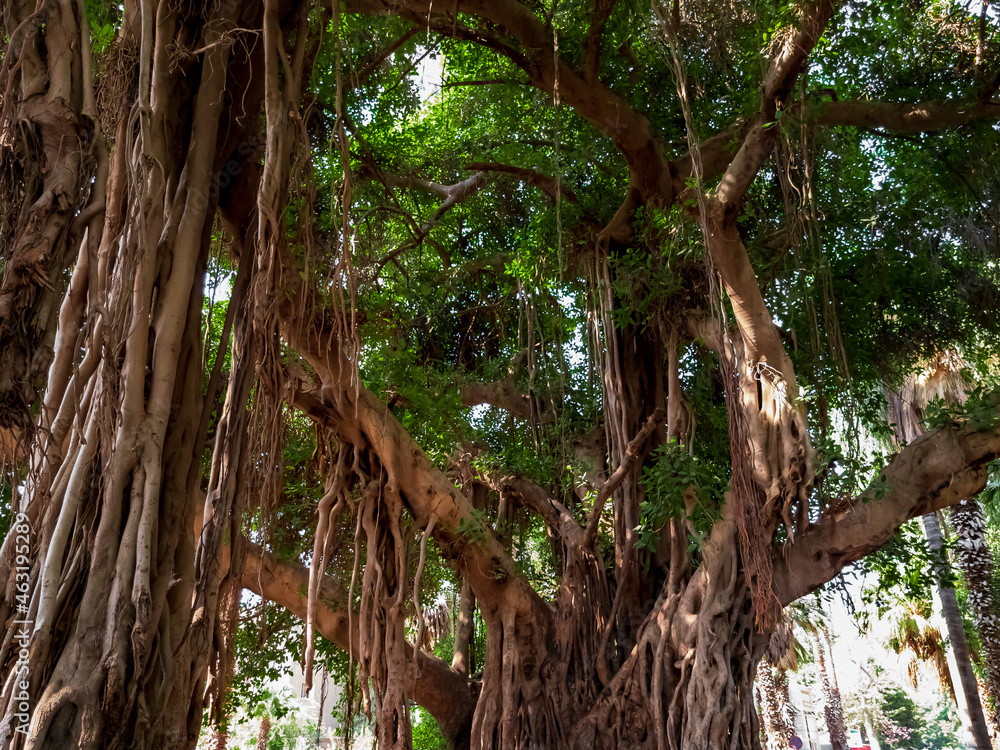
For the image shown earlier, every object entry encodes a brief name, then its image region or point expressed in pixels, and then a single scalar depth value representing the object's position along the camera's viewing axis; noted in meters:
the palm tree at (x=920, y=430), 6.61
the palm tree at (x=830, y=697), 10.19
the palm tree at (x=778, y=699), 8.30
